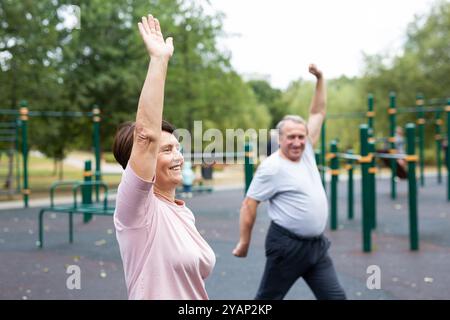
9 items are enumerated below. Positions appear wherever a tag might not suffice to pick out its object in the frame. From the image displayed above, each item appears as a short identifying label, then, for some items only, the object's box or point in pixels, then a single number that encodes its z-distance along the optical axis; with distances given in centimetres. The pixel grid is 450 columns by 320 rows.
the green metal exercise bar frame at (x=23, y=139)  1180
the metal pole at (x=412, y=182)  681
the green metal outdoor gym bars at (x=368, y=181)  684
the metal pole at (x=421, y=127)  1471
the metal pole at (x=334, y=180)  870
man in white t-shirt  362
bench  731
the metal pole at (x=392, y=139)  1266
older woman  172
